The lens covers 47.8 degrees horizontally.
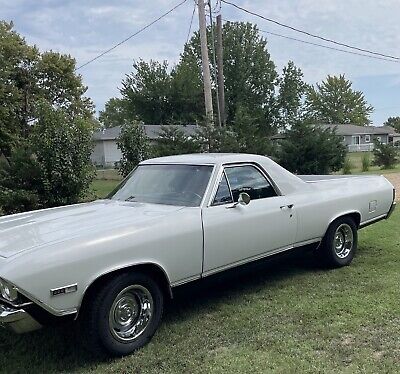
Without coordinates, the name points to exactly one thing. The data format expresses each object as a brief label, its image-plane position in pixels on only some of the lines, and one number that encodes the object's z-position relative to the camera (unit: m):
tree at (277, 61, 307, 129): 53.22
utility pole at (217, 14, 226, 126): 19.70
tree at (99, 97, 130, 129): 76.62
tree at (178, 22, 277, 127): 51.00
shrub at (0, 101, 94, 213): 9.17
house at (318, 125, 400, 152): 65.62
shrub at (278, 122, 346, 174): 18.67
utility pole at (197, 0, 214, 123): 16.22
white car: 3.17
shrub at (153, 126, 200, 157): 15.88
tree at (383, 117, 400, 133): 99.78
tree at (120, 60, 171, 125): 48.47
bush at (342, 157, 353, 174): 23.09
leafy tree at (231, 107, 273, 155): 16.80
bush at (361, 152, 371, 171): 26.61
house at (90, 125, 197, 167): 45.50
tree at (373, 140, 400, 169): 27.67
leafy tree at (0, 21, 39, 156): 21.69
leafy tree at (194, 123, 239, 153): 15.93
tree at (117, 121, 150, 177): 11.94
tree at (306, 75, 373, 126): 77.19
